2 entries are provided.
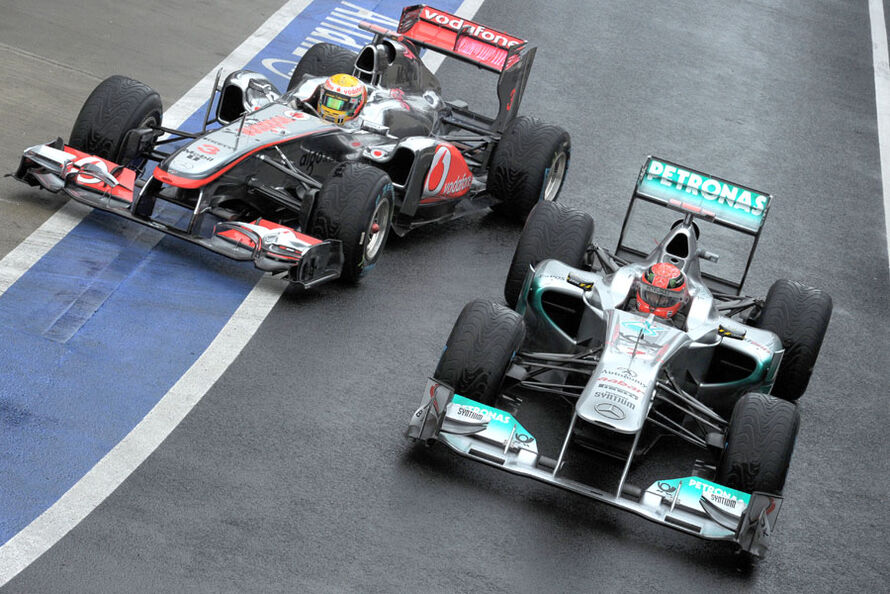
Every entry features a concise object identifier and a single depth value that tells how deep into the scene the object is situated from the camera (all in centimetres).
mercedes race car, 1734
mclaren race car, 2228
